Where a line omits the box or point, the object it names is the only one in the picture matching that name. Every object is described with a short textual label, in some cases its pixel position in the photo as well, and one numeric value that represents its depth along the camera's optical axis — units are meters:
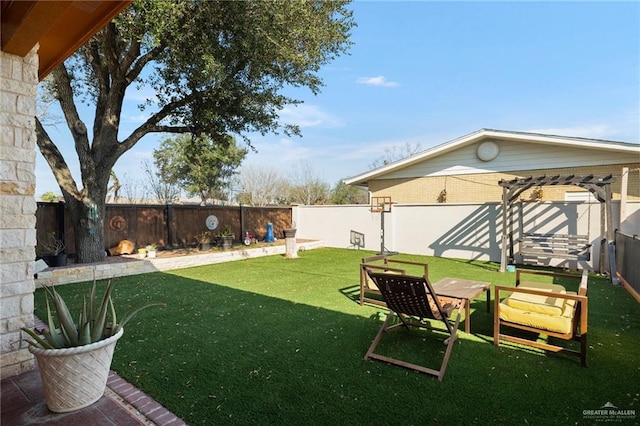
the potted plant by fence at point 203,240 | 10.69
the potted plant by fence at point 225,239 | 11.06
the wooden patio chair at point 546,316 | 3.16
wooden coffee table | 3.92
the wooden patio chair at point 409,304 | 3.08
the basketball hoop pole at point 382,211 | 11.76
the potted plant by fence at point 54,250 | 7.31
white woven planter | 2.15
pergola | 7.28
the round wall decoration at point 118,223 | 9.45
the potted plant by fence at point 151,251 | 9.16
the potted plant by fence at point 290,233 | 10.59
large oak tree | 6.82
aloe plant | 2.28
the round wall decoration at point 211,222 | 11.78
